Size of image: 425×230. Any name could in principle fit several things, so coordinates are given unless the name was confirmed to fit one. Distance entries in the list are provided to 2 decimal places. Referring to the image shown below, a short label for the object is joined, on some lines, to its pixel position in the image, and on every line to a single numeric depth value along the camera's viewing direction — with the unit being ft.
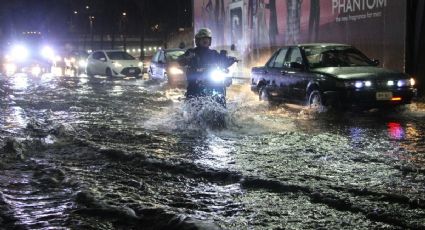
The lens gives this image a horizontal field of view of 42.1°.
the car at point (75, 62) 108.62
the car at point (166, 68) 66.49
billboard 51.10
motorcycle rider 30.66
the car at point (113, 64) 87.35
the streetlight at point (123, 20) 206.00
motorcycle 31.35
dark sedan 35.29
